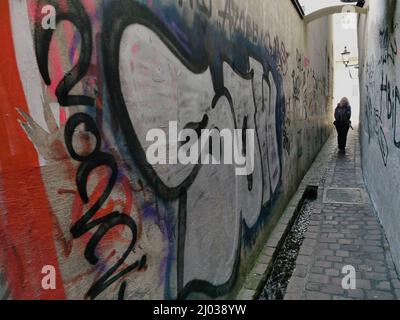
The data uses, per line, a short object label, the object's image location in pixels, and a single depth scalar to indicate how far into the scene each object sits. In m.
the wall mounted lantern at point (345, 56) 16.92
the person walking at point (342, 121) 13.12
